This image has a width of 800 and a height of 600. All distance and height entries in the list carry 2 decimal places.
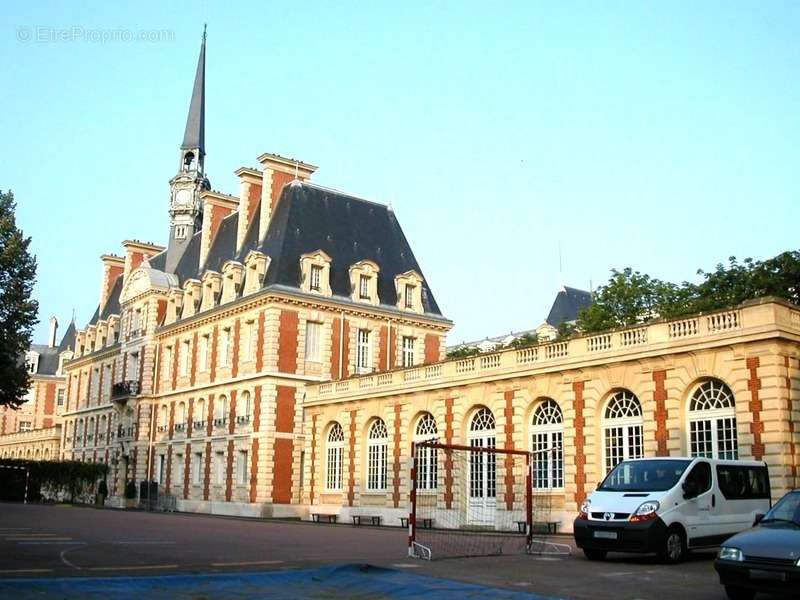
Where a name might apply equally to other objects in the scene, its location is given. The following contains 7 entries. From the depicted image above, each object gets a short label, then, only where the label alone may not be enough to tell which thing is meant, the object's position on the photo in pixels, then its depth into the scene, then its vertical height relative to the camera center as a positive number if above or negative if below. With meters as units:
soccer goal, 27.88 -0.90
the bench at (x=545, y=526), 26.16 -1.77
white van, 15.02 -0.69
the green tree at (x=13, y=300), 34.75 +6.68
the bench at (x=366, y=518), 33.50 -2.06
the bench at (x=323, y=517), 36.44 -2.19
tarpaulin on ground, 9.85 -1.52
